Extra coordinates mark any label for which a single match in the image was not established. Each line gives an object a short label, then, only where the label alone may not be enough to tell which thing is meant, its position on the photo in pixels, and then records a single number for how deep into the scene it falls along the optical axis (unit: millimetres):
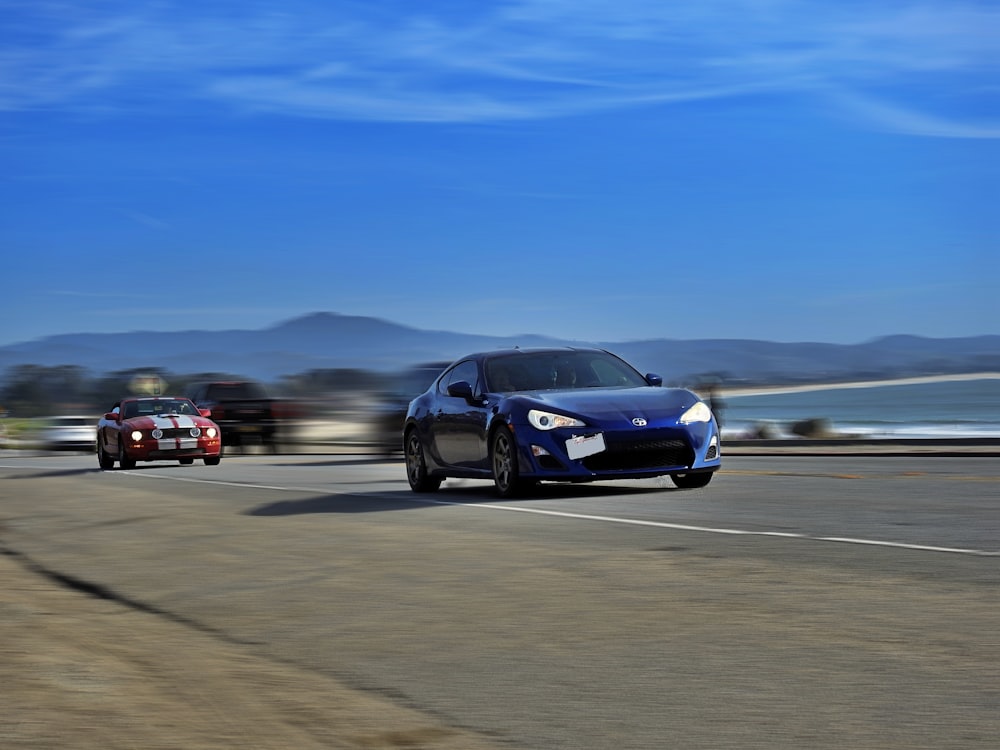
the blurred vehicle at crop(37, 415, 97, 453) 53594
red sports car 29688
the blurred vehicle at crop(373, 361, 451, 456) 28656
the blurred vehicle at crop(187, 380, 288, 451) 41344
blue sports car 14922
